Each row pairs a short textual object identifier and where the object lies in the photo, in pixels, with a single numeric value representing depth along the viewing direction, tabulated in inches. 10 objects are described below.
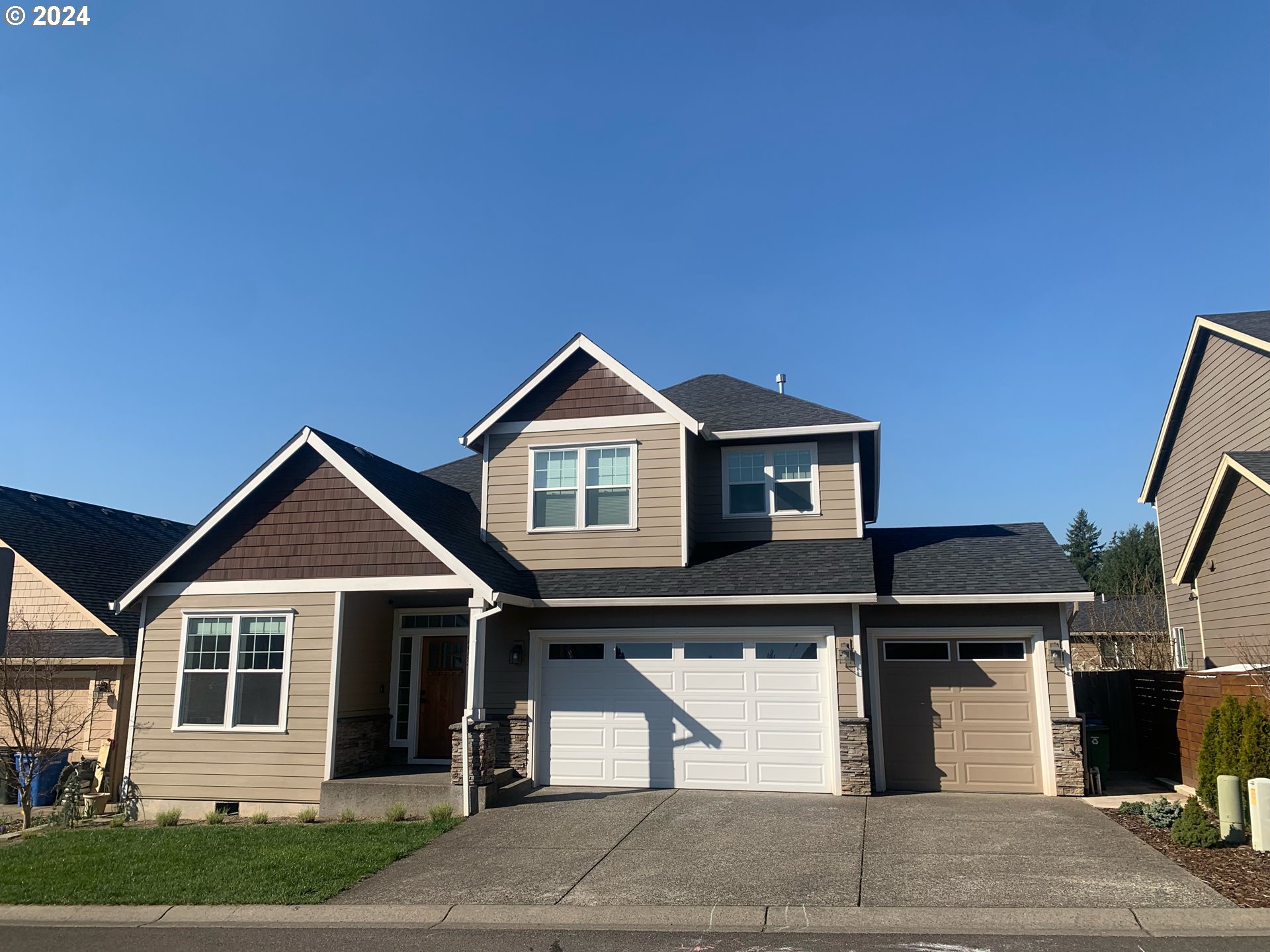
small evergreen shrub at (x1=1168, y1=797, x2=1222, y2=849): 374.6
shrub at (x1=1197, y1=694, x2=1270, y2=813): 396.8
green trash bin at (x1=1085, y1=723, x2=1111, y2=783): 558.9
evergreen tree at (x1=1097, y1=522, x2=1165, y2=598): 1804.9
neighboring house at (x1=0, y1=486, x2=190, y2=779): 673.0
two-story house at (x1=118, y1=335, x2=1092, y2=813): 546.6
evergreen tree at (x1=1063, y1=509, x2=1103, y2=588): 2817.4
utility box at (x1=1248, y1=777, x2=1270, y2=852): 356.5
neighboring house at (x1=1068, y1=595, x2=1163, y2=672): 1071.6
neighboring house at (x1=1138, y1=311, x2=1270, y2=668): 557.6
